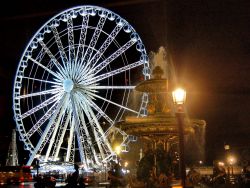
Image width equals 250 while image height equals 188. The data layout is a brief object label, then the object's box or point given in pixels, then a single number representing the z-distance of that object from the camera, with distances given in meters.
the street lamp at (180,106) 10.03
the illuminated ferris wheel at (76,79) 29.84
